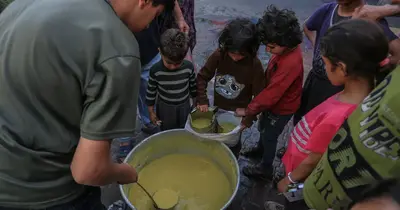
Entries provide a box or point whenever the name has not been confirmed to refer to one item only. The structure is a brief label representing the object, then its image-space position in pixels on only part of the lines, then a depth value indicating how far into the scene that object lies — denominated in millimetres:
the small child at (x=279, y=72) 2229
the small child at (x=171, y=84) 2403
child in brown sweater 2328
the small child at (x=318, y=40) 2219
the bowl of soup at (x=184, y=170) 2459
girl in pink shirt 1641
